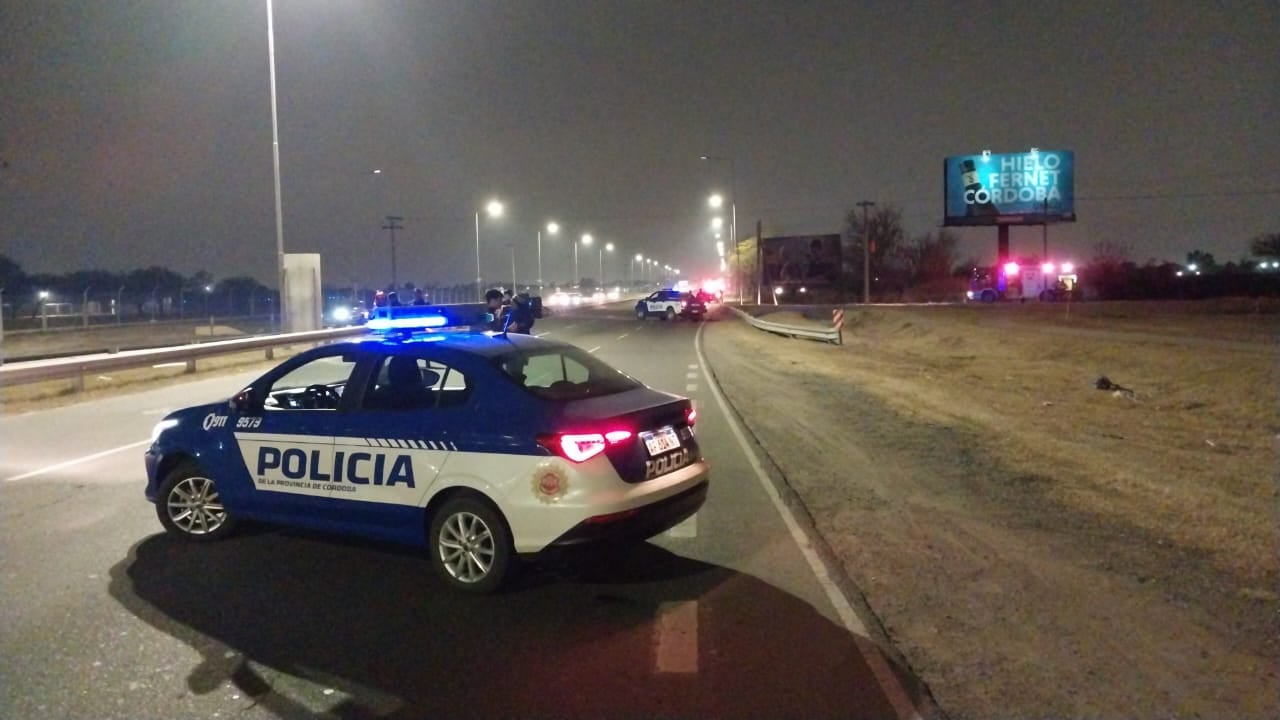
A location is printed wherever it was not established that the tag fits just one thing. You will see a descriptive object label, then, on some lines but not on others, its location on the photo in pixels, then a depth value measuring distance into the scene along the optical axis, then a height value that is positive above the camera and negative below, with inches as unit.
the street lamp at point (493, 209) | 2310.5 +229.9
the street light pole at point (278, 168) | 1087.0 +167.6
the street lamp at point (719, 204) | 2522.1 +275.4
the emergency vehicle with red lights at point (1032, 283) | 2517.2 +28.9
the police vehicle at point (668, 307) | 2172.7 -3.0
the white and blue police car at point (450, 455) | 237.5 -35.9
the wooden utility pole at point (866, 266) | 2714.1 +88.4
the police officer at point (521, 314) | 584.7 -2.6
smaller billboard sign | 3777.1 +146.1
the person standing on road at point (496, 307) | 552.1 +1.7
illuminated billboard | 2628.0 +278.7
